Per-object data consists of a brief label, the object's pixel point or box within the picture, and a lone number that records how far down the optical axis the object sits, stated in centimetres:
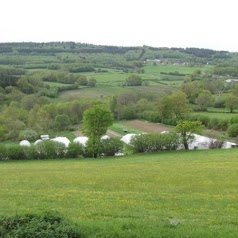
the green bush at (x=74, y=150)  6338
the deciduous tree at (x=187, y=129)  6719
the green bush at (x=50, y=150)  6222
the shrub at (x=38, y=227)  1169
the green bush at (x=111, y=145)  6450
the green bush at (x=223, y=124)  8888
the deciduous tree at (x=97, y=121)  6650
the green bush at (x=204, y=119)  9360
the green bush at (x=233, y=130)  7957
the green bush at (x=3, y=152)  6150
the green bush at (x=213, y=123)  9111
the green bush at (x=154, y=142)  6533
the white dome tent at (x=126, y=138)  7532
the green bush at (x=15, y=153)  6188
